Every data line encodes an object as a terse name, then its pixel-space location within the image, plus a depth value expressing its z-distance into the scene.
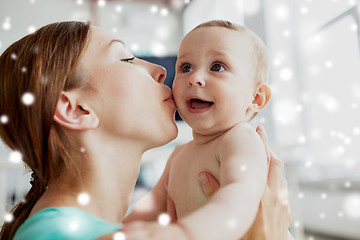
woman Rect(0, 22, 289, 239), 0.65
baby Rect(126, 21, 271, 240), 0.69
